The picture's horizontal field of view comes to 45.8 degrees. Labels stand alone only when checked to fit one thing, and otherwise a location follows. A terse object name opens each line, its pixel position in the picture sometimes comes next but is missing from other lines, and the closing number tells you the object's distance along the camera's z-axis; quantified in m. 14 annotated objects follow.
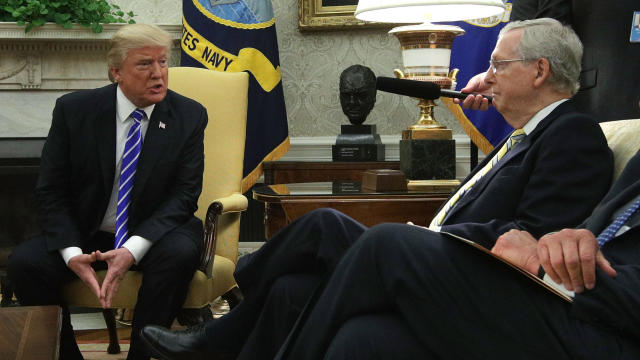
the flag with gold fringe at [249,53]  4.07
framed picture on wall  4.28
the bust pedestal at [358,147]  3.84
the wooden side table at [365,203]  2.61
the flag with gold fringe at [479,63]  3.79
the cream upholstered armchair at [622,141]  1.87
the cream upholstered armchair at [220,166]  2.71
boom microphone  2.42
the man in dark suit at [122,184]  2.52
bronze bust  3.86
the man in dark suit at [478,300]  1.41
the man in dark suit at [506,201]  1.79
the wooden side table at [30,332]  1.61
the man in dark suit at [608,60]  2.71
